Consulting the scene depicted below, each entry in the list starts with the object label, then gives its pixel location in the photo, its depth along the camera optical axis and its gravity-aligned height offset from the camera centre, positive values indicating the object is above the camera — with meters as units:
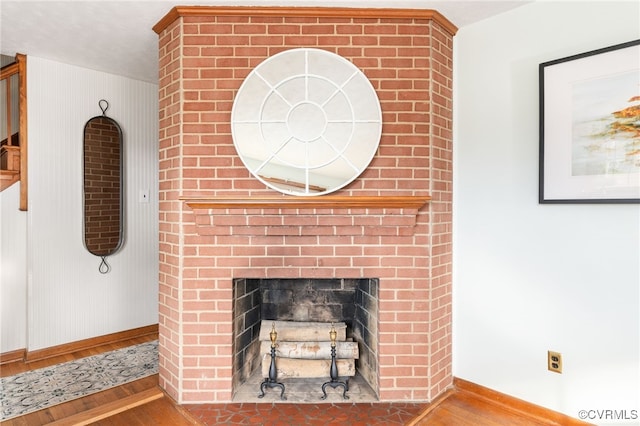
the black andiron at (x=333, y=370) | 2.19 -0.96
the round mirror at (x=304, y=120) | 1.99 +0.47
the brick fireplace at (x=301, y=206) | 2.02 +0.01
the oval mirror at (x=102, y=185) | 3.01 +0.19
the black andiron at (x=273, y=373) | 2.18 -0.97
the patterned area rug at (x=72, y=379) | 2.17 -1.12
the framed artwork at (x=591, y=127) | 1.72 +0.40
